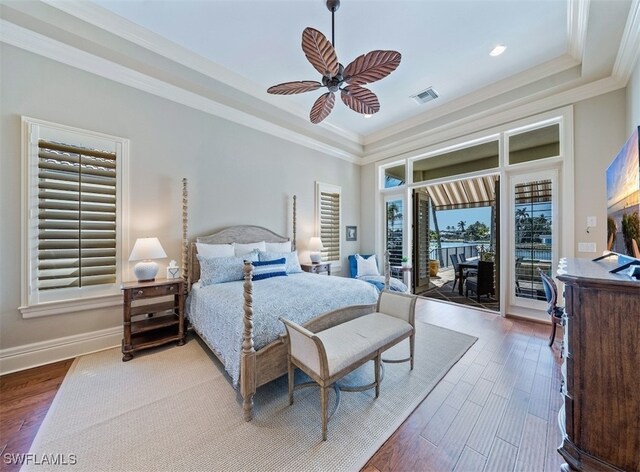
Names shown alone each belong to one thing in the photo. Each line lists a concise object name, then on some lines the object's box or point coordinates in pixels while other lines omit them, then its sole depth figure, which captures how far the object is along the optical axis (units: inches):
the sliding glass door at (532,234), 139.6
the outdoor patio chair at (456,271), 218.6
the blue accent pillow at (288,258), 139.0
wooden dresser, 43.4
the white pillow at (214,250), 129.4
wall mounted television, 57.4
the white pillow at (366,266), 202.1
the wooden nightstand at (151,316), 100.2
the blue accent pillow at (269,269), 126.1
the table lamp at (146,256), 108.5
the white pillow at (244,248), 140.4
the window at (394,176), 214.8
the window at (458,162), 172.8
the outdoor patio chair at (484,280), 190.1
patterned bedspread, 74.6
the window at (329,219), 201.8
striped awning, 230.4
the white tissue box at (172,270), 120.2
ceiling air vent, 147.3
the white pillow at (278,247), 155.9
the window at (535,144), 137.9
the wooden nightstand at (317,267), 174.5
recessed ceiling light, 112.7
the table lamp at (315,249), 180.1
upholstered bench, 62.1
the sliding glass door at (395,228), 212.7
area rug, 56.6
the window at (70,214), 95.3
